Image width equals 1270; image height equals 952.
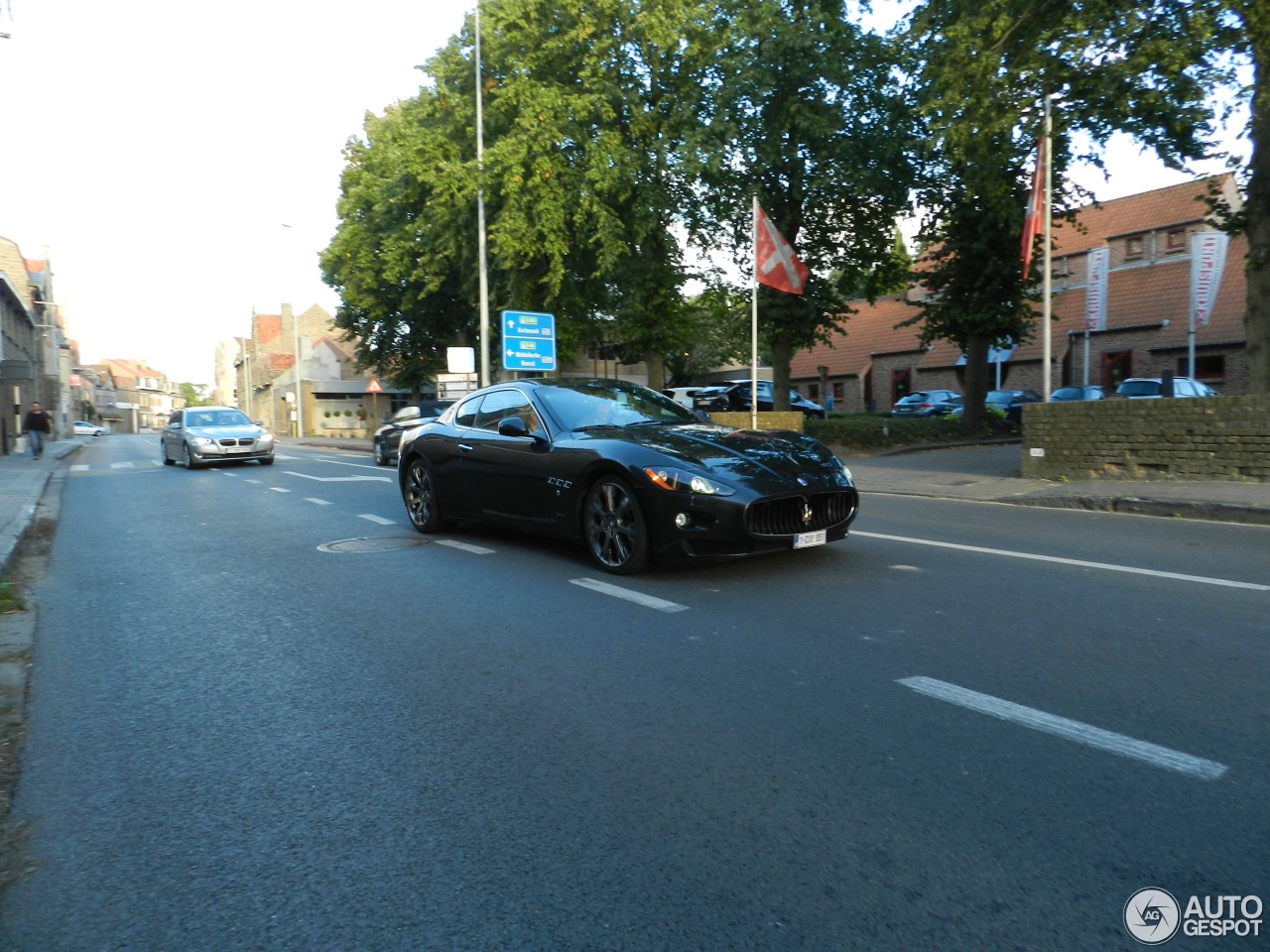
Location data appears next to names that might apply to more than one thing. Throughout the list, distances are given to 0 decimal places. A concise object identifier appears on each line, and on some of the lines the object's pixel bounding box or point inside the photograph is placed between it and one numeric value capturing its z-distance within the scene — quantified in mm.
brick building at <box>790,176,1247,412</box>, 32594
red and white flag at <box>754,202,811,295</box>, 18562
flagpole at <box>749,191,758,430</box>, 17172
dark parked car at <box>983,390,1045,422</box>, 30925
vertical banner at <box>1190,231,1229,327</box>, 25422
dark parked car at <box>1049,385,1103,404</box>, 27438
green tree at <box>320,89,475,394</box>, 28609
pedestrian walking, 29219
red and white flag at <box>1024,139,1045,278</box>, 14539
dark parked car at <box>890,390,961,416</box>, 35375
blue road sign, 25328
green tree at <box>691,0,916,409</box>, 22328
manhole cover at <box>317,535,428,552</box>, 8883
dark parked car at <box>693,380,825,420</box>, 34031
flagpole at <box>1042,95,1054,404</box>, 14203
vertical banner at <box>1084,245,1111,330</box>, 27594
